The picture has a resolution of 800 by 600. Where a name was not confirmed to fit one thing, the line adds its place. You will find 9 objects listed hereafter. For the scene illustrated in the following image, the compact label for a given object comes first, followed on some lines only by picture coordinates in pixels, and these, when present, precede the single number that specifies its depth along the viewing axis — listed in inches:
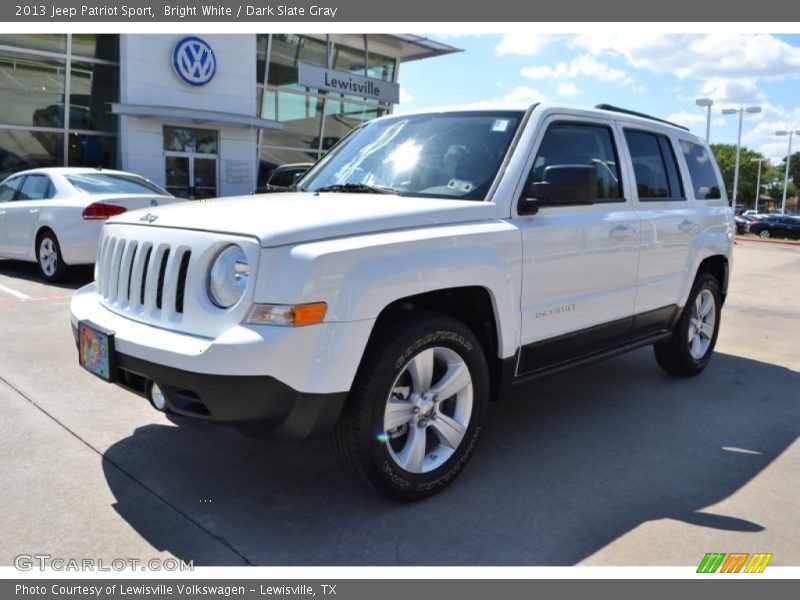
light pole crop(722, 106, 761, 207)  1457.9
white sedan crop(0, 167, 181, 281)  332.2
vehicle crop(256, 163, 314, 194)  609.0
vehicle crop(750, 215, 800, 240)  1338.6
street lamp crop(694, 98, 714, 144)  1286.9
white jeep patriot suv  110.3
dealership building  703.7
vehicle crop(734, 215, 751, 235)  1489.9
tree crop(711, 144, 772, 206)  3794.3
